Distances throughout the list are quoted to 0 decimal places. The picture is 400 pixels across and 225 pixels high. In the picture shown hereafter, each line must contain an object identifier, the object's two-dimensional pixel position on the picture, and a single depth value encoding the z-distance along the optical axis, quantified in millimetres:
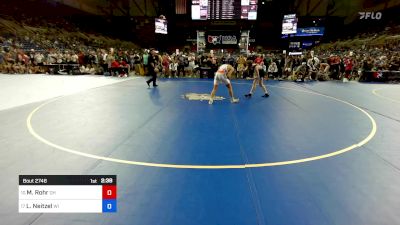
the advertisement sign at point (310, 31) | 33844
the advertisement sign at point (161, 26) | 31547
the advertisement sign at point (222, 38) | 34969
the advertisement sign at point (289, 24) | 29000
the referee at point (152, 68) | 13000
